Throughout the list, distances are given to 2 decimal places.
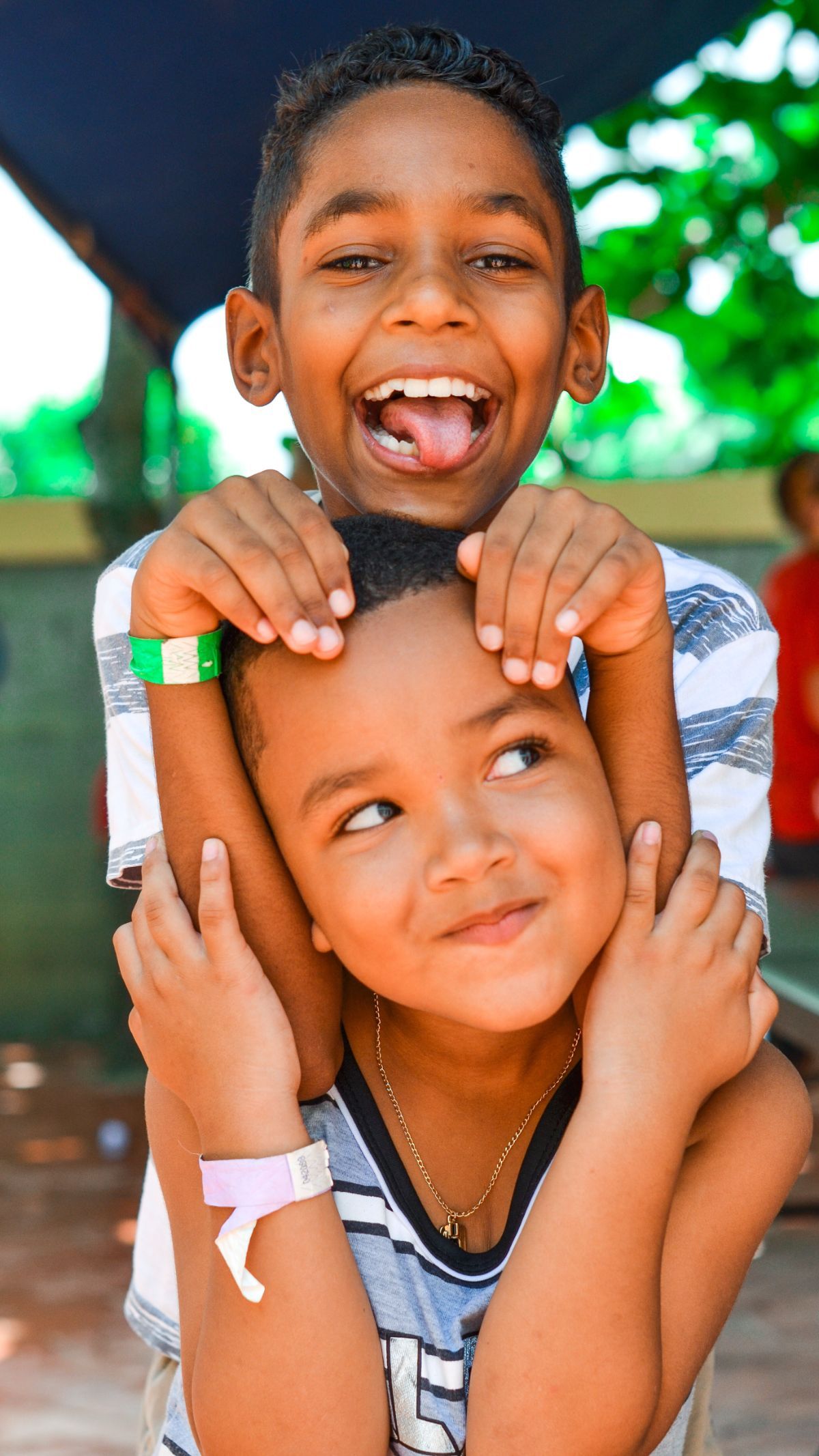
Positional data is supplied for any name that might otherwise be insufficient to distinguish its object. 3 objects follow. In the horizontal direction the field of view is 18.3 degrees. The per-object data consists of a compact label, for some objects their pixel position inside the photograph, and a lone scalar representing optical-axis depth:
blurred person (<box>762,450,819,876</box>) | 4.10
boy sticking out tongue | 0.86
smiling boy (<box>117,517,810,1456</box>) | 0.84
